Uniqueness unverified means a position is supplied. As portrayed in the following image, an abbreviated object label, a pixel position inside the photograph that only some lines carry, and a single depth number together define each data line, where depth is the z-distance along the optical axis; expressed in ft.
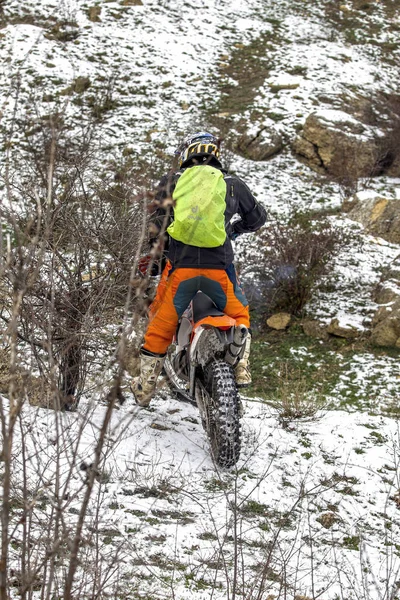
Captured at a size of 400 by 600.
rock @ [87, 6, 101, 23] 95.86
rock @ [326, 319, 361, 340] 45.60
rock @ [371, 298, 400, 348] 43.47
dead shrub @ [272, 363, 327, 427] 27.86
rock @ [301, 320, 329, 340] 46.60
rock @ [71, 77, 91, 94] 81.51
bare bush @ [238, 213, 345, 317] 48.21
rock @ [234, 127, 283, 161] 74.00
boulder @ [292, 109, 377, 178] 69.87
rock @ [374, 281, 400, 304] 46.52
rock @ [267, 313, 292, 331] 47.78
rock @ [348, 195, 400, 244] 57.06
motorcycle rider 21.98
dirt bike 21.45
